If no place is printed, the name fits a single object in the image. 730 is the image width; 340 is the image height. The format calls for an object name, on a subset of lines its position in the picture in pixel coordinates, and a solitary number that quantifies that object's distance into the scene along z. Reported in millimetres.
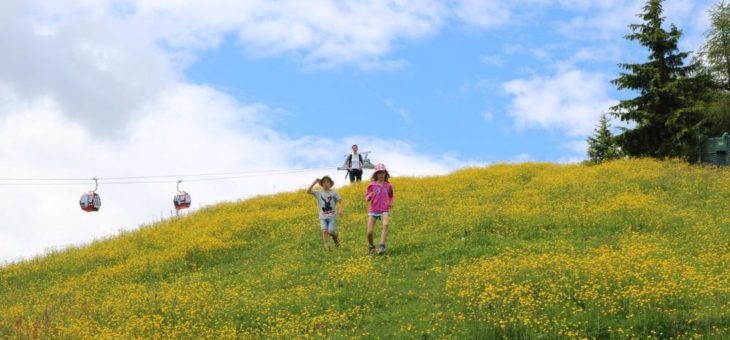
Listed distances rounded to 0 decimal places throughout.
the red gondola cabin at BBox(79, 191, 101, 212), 33119
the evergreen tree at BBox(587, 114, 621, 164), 48531
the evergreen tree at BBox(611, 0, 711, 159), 34969
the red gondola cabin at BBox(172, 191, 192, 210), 33031
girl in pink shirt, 18156
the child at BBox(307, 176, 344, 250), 19422
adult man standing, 34938
